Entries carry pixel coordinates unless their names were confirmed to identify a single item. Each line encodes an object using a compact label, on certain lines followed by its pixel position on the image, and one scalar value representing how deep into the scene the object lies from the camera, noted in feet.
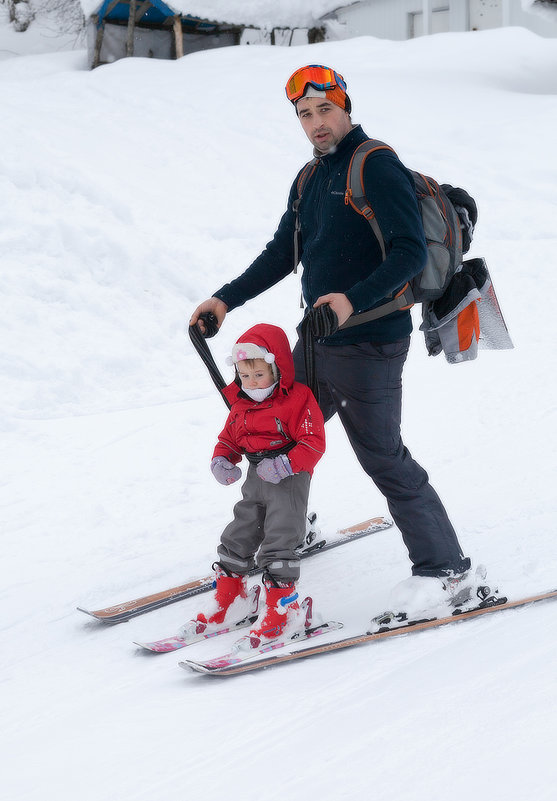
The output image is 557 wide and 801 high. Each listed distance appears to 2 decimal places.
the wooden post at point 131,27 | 122.42
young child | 20.40
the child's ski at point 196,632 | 20.58
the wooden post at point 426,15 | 157.17
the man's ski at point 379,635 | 18.52
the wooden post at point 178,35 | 129.70
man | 18.40
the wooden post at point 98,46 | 126.11
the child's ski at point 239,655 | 18.35
